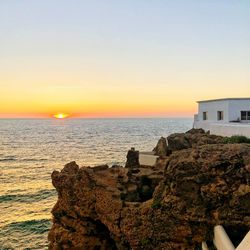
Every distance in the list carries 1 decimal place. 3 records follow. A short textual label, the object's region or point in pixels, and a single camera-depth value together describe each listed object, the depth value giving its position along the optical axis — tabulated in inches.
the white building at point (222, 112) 1167.1
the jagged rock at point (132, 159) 780.3
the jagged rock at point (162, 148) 727.3
